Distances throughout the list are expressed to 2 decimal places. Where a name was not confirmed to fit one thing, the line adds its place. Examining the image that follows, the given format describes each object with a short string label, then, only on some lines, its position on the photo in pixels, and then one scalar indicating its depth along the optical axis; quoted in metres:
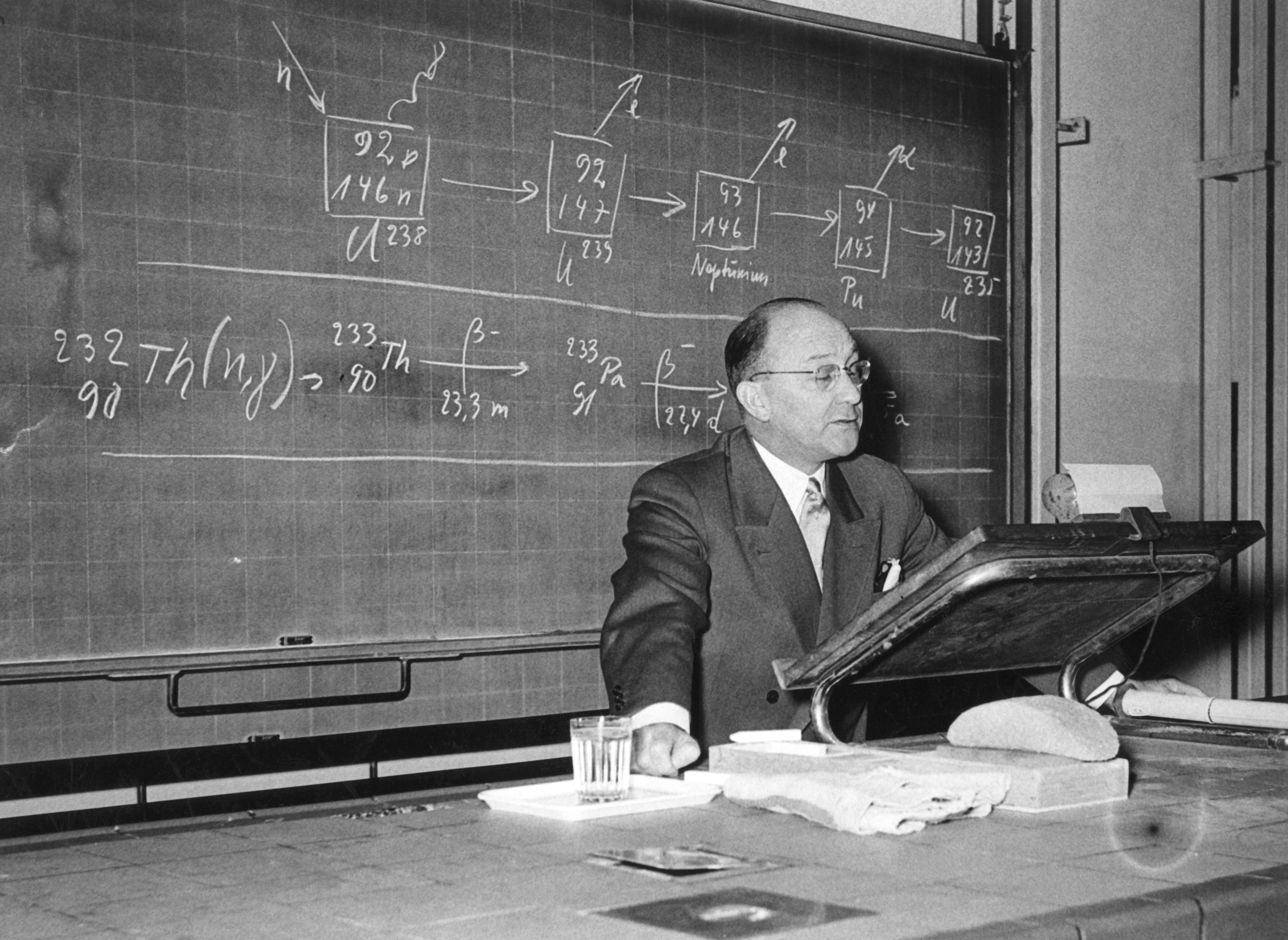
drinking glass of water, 1.78
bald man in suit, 2.84
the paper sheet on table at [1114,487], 3.33
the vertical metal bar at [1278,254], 4.96
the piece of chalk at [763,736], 2.07
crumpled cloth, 1.62
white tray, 1.73
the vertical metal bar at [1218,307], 4.99
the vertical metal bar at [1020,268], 4.43
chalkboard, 2.92
